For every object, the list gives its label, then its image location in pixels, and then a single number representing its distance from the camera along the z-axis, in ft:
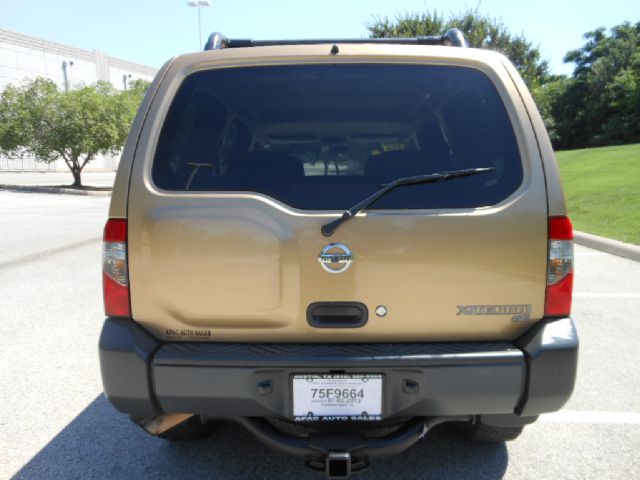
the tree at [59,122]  71.67
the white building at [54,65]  133.39
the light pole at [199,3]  93.91
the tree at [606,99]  153.07
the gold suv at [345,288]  6.17
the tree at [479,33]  100.63
